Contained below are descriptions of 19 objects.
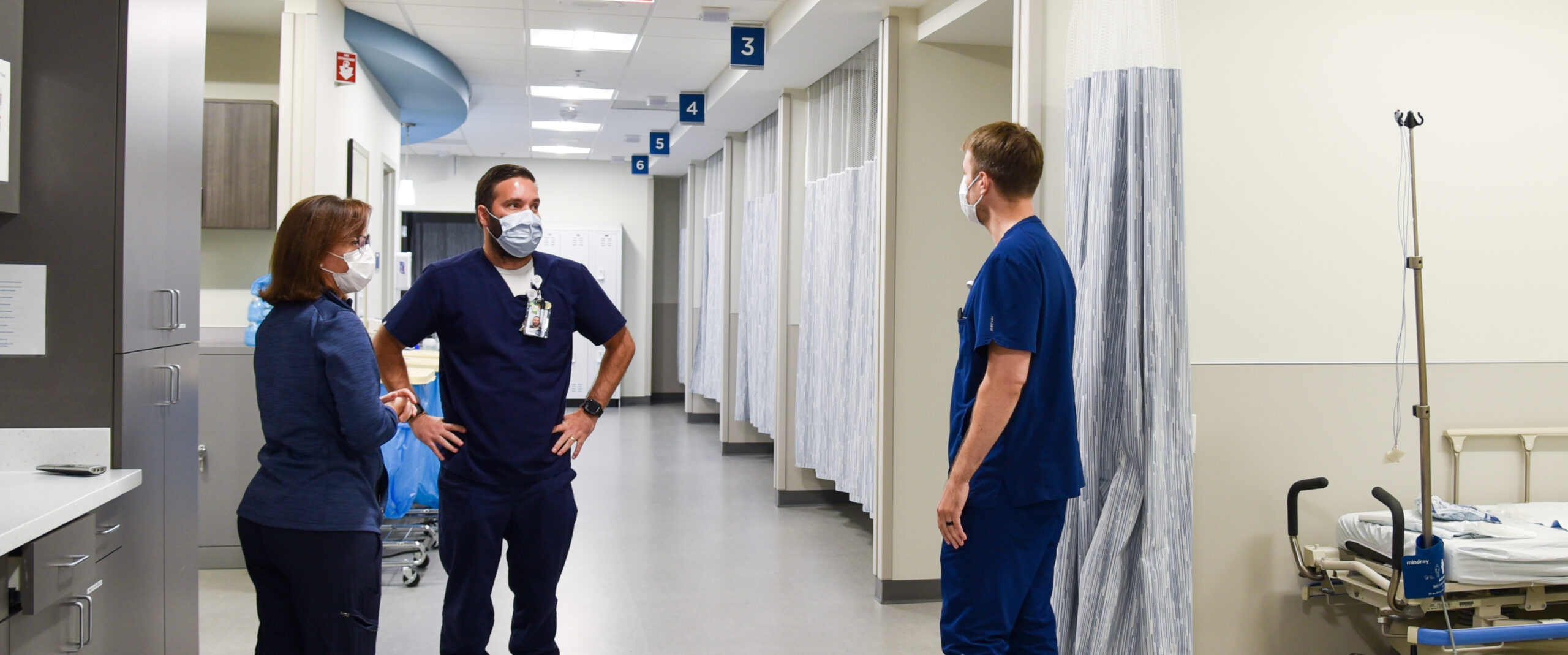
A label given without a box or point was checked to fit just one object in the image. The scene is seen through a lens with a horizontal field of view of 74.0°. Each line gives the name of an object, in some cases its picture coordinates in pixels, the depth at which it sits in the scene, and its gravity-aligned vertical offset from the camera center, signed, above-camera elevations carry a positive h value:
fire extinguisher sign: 5.24 +1.35
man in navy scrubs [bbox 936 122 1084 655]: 2.22 -0.25
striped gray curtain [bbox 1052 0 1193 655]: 2.68 -0.04
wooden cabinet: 4.95 +0.83
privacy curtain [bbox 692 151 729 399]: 9.13 +0.39
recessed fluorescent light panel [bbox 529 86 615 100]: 7.64 +1.81
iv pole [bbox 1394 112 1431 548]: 2.61 -0.21
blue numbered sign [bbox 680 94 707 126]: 7.57 +1.68
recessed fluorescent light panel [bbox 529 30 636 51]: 5.98 +1.74
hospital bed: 2.67 -0.64
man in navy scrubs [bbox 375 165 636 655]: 2.53 -0.20
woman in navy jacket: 2.14 -0.28
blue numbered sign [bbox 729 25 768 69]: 5.50 +1.55
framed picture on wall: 5.55 +0.91
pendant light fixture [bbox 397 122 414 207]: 8.84 +1.24
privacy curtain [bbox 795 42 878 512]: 5.15 +0.29
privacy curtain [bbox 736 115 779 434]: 7.28 +0.38
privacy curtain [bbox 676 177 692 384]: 10.88 +0.29
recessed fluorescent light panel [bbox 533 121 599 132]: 9.20 +1.88
